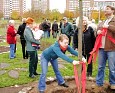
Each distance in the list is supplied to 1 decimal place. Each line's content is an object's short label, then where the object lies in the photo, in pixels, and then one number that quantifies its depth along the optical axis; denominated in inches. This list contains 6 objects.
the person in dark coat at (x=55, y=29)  515.5
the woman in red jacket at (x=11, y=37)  247.0
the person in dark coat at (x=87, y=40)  170.6
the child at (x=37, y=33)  181.5
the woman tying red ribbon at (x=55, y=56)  128.6
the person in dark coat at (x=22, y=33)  247.7
